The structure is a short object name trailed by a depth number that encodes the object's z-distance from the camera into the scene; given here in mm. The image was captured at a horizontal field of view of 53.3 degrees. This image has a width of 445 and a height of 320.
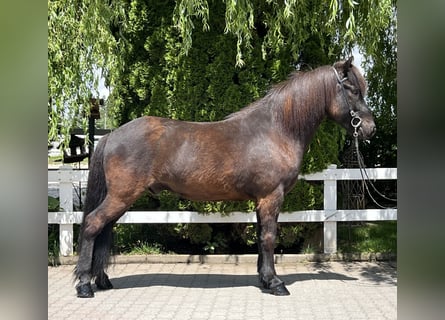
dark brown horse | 4367
